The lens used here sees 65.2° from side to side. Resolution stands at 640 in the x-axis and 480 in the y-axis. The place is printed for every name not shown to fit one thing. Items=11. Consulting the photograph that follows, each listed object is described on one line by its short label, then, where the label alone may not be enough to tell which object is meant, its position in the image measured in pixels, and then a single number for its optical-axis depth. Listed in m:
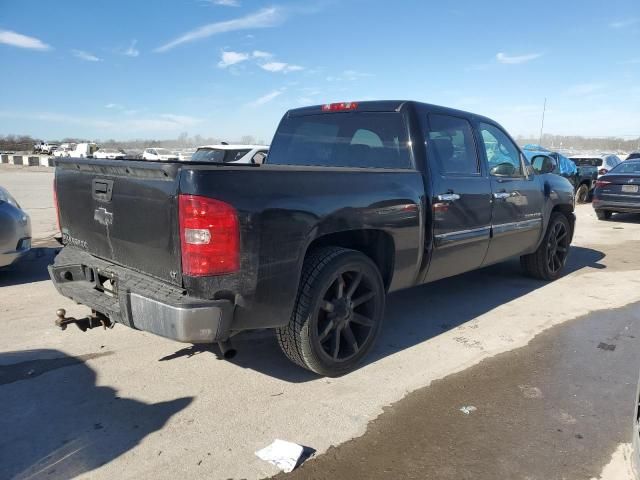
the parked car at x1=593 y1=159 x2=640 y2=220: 11.74
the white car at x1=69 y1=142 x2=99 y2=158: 49.60
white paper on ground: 2.52
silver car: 5.42
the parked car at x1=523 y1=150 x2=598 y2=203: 15.98
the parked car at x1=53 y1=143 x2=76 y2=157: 58.65
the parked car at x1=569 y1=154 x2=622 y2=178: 19.12
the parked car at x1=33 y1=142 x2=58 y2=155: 66.19
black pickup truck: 2.67
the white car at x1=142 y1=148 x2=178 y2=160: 35.83
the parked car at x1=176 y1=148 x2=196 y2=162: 23.87
